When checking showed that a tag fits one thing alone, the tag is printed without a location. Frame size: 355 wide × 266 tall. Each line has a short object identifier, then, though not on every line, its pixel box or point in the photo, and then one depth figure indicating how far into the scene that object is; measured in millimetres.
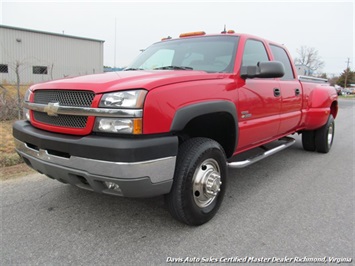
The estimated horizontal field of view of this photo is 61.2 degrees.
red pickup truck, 2244
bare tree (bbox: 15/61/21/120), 6510
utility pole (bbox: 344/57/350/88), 60834
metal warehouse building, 24453
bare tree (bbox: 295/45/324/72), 62250
